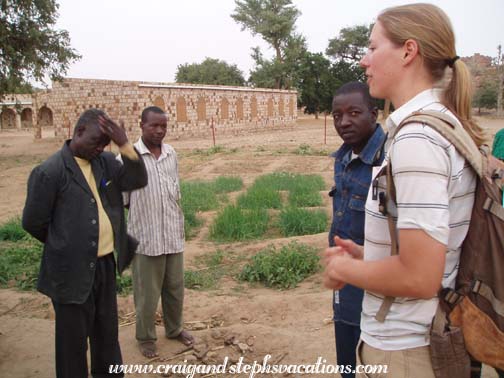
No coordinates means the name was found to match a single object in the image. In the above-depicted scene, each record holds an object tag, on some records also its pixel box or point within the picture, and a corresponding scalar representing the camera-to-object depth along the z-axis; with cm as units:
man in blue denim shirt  229
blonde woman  120
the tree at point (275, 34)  4338
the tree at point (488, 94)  4131
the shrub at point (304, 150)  1691
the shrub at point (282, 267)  541
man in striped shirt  353
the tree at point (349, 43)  4653
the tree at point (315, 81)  4291
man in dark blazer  263
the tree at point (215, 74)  5009
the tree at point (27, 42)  1720
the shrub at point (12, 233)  716
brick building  2173
